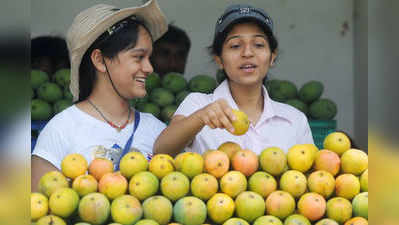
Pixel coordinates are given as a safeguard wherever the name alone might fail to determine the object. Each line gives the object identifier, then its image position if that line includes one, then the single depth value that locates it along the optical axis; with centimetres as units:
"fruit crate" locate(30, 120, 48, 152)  793
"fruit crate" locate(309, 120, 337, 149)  786
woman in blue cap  545
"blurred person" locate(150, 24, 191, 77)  963
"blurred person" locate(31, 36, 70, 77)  934
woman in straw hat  559
